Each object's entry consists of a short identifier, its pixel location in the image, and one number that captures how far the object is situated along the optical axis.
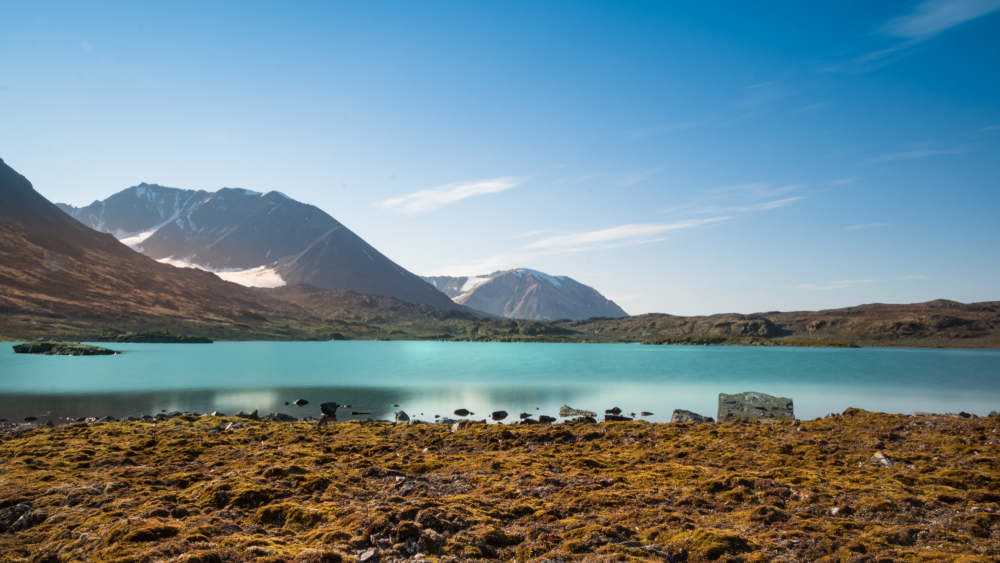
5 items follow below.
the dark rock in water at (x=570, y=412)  34.91
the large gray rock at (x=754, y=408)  29.66
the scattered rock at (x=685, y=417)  29.17
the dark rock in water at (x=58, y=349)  92.00
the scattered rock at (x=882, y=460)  16.18
